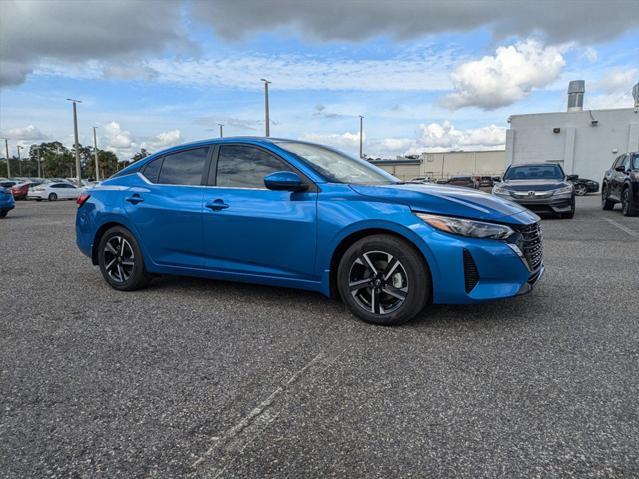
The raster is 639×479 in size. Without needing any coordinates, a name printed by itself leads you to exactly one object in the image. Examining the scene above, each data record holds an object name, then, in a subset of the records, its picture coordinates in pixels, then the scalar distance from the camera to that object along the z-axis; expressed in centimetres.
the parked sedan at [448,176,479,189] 3896
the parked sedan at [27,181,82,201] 3234
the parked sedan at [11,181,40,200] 3188
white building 3384
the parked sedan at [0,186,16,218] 1539
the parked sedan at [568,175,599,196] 2906
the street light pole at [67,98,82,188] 4088
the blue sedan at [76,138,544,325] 361
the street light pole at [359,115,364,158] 5008
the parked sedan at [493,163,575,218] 1140
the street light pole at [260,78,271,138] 2992
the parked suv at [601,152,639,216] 1177
